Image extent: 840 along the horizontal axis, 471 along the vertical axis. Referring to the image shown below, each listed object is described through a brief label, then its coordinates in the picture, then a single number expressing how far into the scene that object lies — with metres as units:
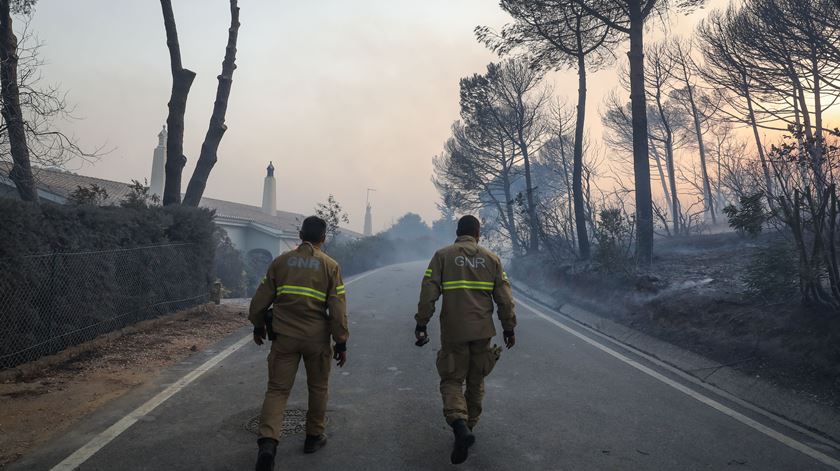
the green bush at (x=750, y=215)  7.64
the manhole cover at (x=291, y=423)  4.28
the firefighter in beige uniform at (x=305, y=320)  3.84
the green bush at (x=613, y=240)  11.77
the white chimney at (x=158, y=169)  27.06
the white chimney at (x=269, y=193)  39.25
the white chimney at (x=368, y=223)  69.52
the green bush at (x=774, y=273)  6.84
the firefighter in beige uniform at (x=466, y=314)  4.12
